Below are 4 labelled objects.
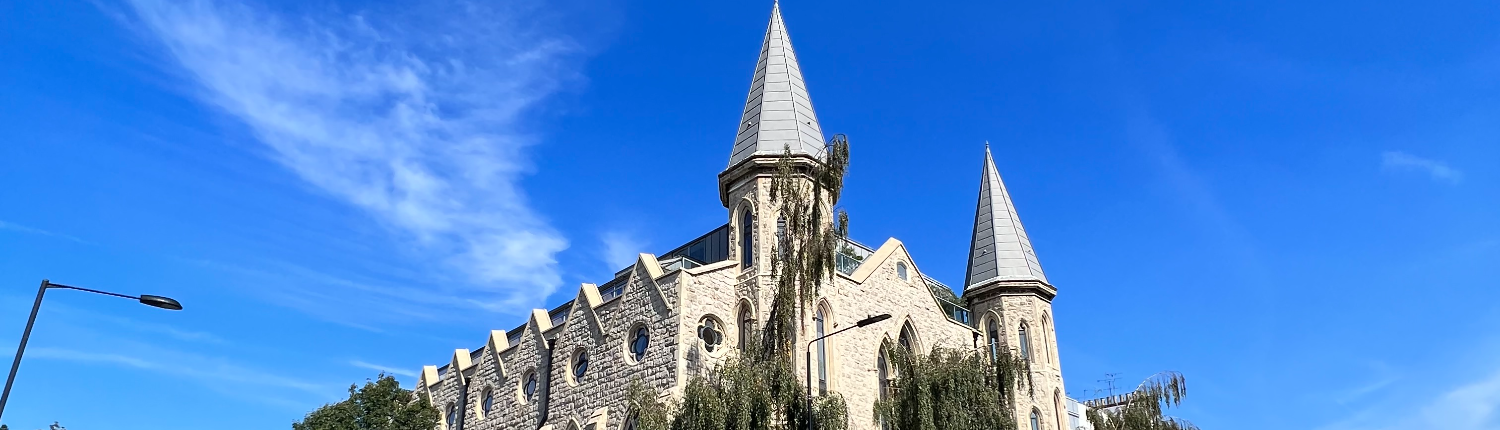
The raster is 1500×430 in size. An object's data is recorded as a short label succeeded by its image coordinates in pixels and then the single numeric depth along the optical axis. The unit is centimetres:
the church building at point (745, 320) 2848
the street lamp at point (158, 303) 1600
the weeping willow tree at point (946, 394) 2562
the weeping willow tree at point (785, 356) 2334
